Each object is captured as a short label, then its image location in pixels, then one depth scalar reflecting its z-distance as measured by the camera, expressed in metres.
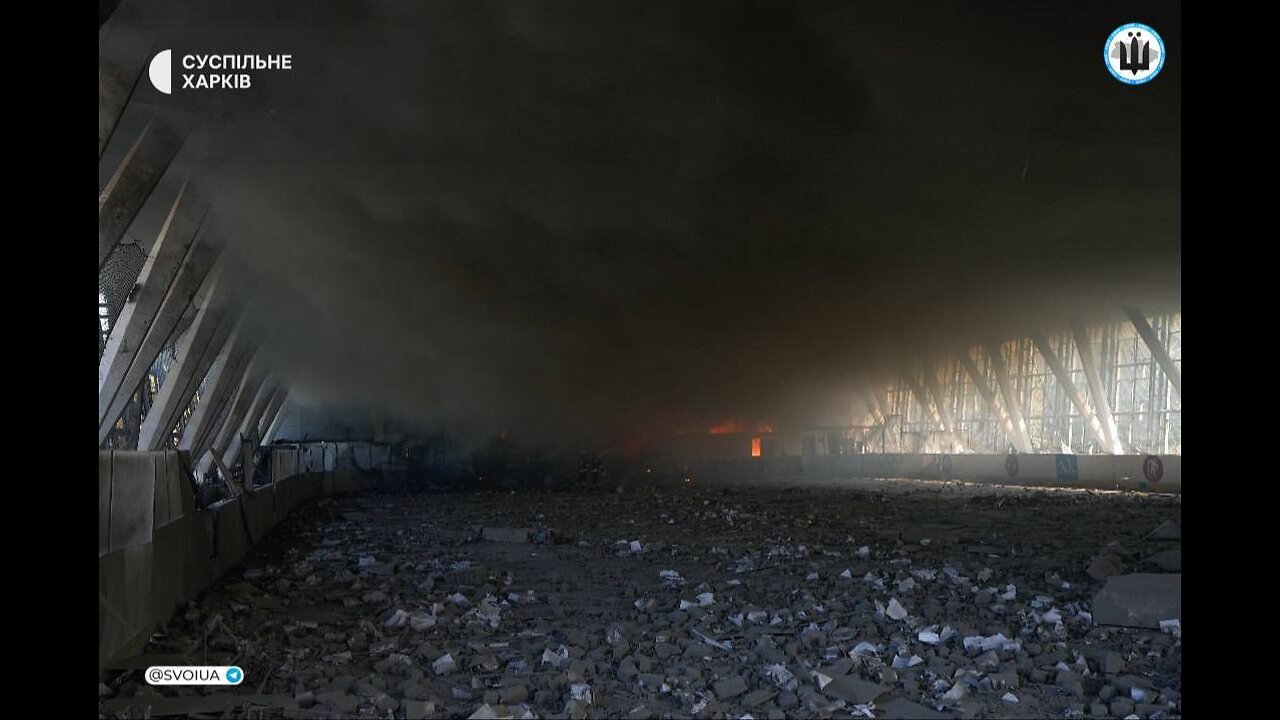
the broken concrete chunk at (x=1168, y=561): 9.31
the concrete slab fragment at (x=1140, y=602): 7.02
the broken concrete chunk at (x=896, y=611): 7.64
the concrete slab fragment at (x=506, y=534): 15.57
